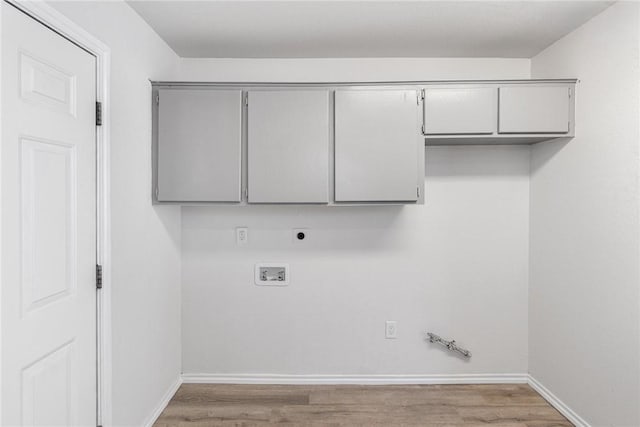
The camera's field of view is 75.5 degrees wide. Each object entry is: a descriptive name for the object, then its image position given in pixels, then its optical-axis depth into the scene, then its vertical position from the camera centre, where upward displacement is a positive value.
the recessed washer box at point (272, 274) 3.06 -0.48
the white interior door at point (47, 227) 1.40 -0.07
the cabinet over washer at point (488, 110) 2.61 +0.63
